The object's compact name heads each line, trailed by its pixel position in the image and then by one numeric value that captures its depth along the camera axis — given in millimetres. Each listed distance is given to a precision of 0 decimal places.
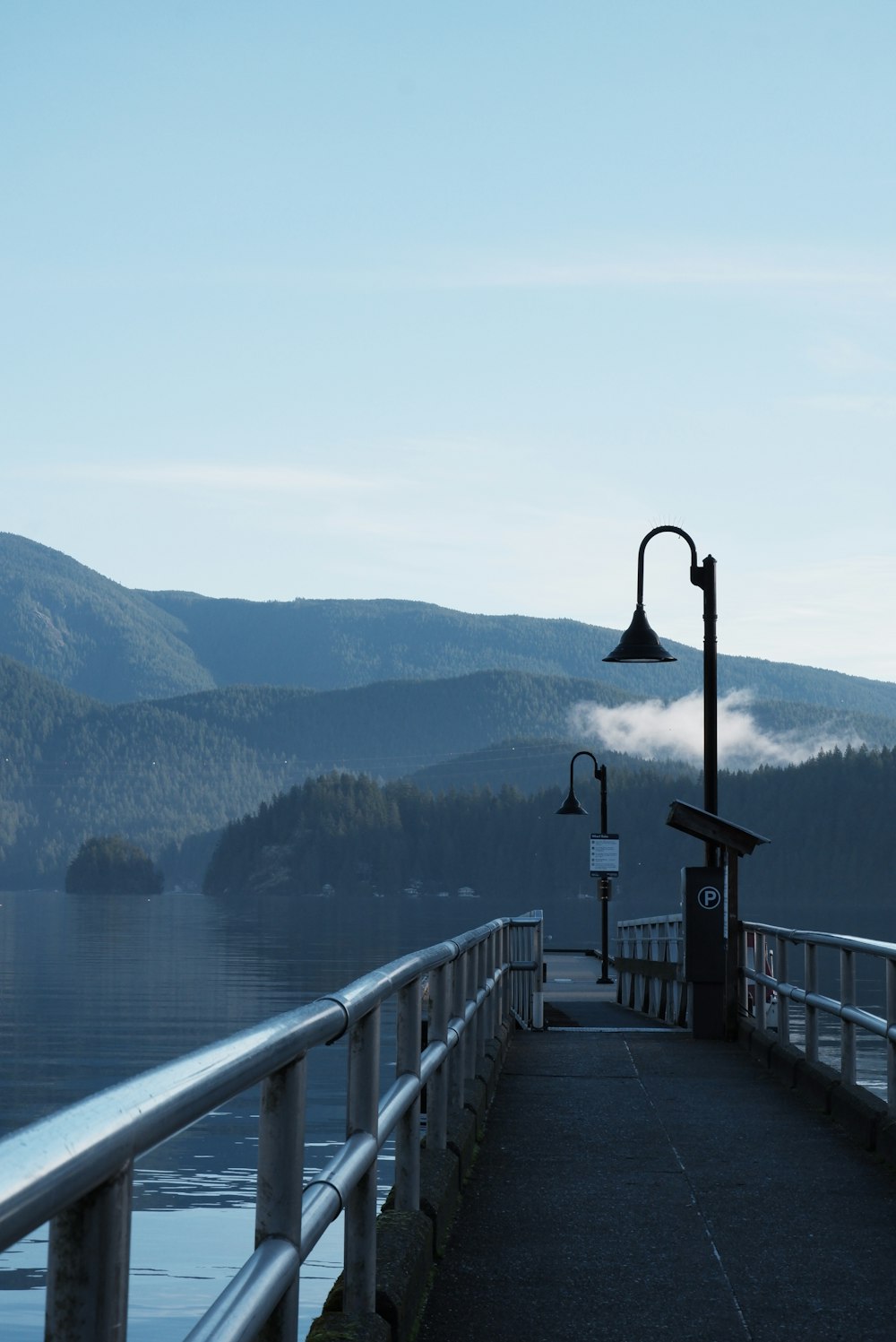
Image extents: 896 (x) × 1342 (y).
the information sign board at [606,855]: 40031
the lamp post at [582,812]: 43062
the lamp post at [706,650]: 19047
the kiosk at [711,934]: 17016
